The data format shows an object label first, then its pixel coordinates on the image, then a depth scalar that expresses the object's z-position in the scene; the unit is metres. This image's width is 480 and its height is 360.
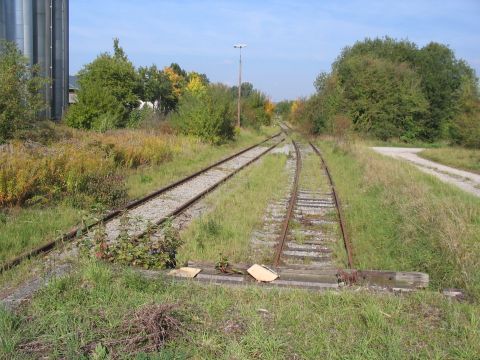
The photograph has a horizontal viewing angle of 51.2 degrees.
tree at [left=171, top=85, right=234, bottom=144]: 31.39
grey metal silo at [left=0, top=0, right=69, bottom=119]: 31.03
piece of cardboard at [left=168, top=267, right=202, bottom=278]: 5.94
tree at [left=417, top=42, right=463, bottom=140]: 62.34
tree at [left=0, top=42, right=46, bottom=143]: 16.02
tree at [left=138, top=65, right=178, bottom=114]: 42.16
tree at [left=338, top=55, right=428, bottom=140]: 52.03
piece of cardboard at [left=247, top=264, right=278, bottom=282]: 5.96
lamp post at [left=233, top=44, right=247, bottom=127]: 51.48
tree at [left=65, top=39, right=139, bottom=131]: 27.84
